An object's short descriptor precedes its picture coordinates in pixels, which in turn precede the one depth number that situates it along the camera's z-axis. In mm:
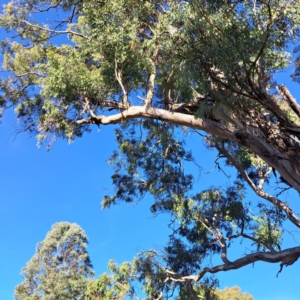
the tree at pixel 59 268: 16203
